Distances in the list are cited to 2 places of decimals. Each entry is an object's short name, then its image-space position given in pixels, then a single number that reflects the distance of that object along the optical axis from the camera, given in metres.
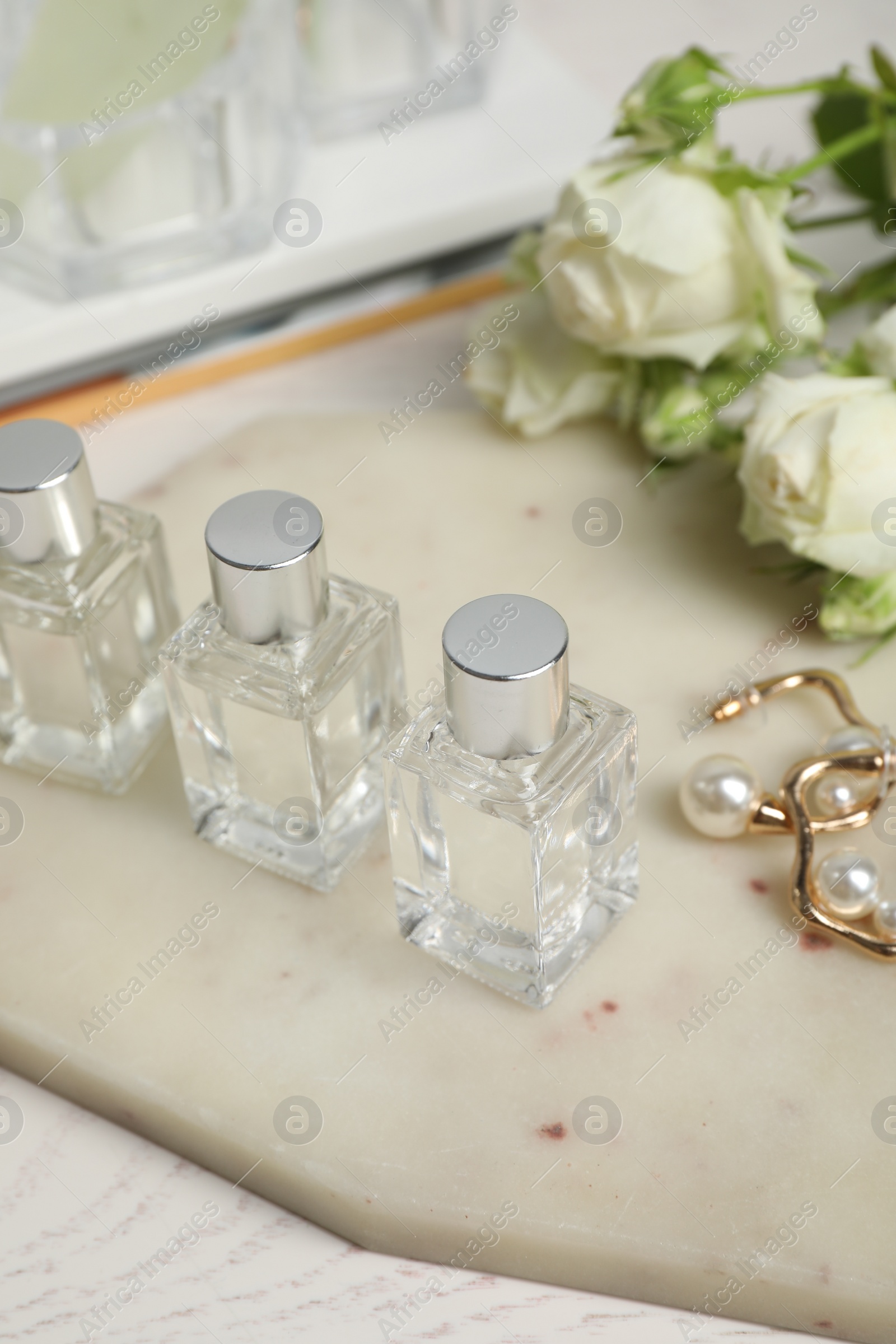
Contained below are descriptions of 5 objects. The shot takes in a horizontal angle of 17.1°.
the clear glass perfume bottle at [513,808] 0.39
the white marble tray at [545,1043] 0.39
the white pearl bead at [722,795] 0.43
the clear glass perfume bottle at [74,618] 0.41
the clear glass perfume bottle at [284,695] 0.40
